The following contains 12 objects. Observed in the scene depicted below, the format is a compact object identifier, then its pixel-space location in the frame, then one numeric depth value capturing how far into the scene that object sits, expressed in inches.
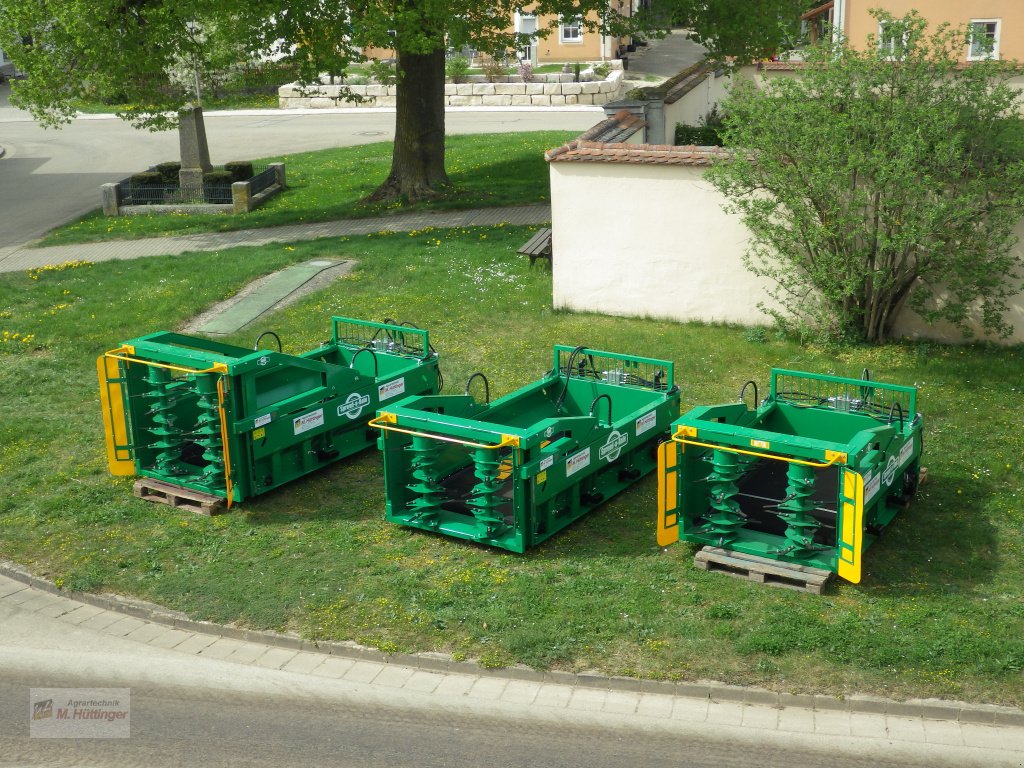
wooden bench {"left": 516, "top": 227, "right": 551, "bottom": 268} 775.1
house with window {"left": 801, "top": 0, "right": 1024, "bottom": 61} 1137.4
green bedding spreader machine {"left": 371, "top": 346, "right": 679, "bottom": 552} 415.5
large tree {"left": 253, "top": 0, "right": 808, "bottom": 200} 826.2
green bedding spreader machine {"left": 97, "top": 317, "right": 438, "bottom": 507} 456.1
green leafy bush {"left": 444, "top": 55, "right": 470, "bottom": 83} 1711.4
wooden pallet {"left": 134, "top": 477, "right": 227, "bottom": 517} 465.1
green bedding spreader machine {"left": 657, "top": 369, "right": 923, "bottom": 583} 382.6
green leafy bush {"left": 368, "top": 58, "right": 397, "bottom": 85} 885.8
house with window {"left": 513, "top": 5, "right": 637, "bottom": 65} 1971.0
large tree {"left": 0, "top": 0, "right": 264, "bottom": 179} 836.6
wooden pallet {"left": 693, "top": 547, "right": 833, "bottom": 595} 385.1
